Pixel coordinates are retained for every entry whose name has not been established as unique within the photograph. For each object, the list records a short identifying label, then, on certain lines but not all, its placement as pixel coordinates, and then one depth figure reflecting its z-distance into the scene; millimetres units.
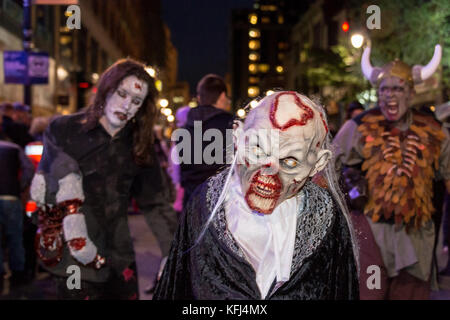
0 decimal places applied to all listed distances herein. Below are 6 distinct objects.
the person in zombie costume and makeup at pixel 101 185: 3188
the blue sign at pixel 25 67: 10180
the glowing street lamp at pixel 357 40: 13383
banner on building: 8150
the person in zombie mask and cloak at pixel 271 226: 1943
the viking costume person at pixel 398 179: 4125
